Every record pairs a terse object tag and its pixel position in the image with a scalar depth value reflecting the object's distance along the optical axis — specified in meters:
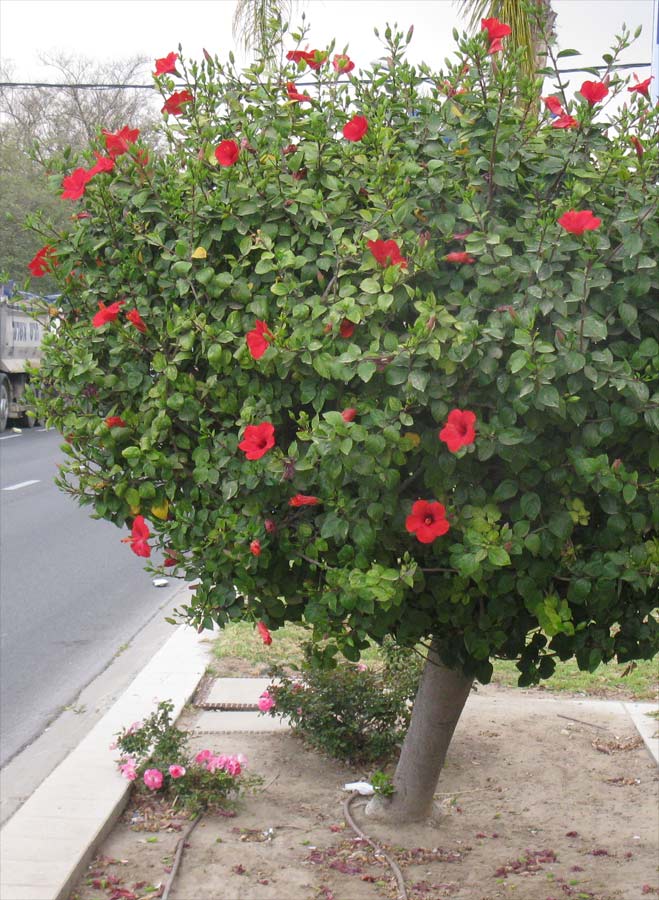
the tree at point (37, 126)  38.09
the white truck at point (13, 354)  25.06
